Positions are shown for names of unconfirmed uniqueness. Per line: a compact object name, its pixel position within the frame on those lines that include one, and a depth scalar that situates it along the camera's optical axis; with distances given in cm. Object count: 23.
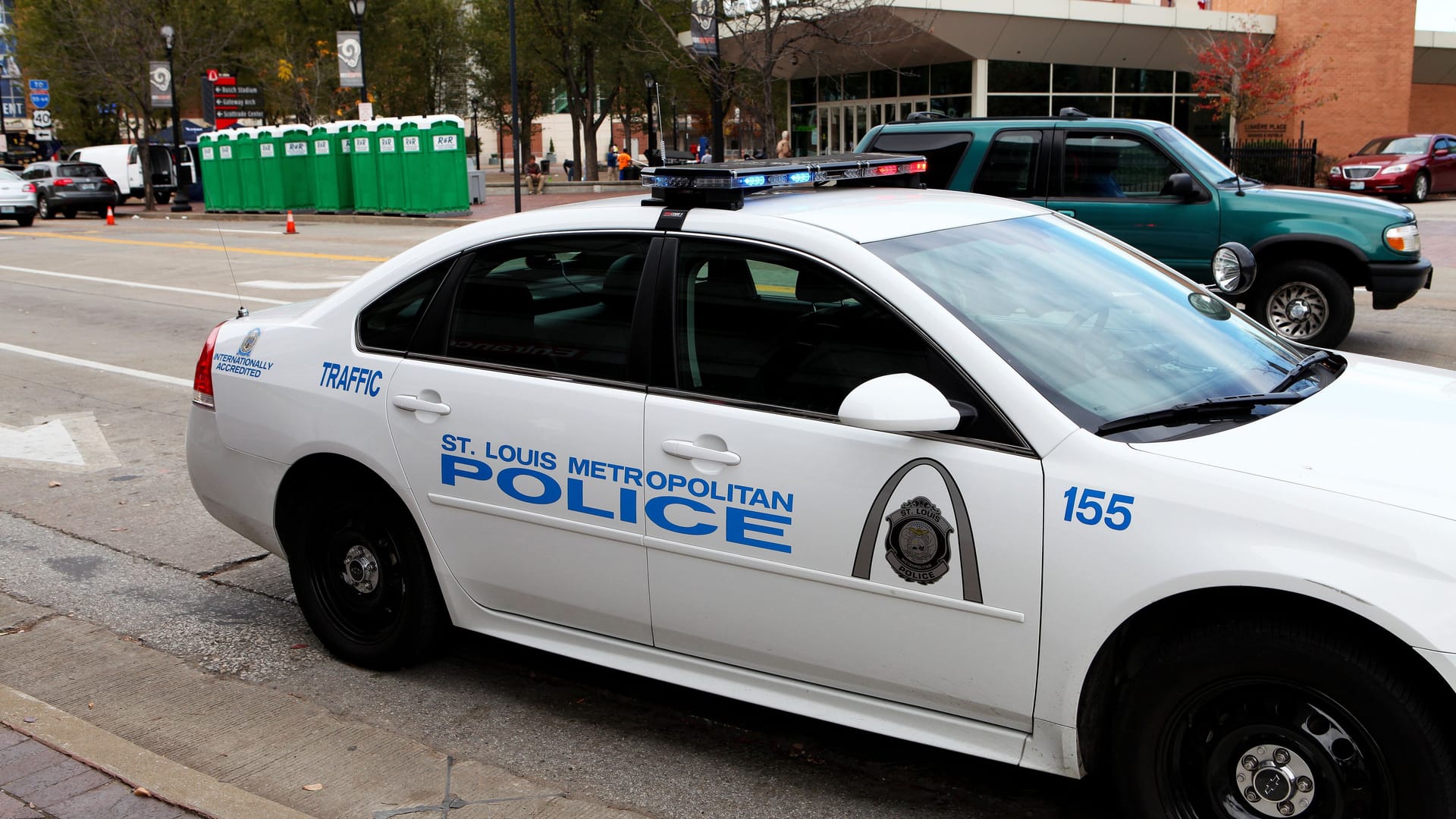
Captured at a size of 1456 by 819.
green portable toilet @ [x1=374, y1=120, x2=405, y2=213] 3083
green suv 976
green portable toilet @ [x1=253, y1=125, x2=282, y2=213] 3503
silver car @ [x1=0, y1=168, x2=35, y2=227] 3219
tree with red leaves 3700
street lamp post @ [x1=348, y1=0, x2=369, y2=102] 3244
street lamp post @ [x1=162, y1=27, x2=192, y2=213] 4075
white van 4606
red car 2939
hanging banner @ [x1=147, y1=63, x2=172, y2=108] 3938
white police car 270
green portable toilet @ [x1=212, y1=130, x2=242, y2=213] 3638
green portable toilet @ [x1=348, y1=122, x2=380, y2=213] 3172
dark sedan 3738
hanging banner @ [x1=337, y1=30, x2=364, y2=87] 3381
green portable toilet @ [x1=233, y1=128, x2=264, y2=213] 3569
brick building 3881
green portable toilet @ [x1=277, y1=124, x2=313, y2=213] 3478
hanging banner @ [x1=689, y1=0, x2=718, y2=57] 1973
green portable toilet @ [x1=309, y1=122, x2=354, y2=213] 3331
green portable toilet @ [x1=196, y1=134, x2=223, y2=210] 3706
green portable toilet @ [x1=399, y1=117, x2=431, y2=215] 3012
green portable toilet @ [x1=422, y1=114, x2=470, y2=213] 2980
